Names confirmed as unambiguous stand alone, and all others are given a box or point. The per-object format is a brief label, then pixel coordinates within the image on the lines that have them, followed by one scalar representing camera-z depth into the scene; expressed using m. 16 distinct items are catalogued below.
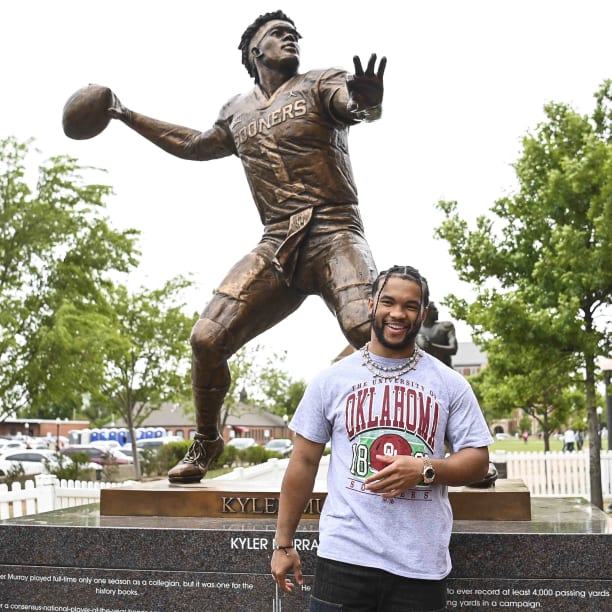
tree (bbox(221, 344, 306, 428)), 34.56
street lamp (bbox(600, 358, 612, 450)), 17.19
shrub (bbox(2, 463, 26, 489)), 17.36
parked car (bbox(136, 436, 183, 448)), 40.74
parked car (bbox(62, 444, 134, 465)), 29.32
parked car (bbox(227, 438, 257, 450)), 43.97
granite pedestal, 3.45
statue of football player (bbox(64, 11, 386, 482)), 4.49
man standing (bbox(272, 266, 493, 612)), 2.37
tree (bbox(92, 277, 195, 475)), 25.56
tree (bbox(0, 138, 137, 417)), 16.59
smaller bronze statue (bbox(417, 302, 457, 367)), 6.73
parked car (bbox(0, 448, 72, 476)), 21.77
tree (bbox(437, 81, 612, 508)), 13.65
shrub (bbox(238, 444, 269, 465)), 28.64
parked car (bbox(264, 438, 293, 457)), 44.22
